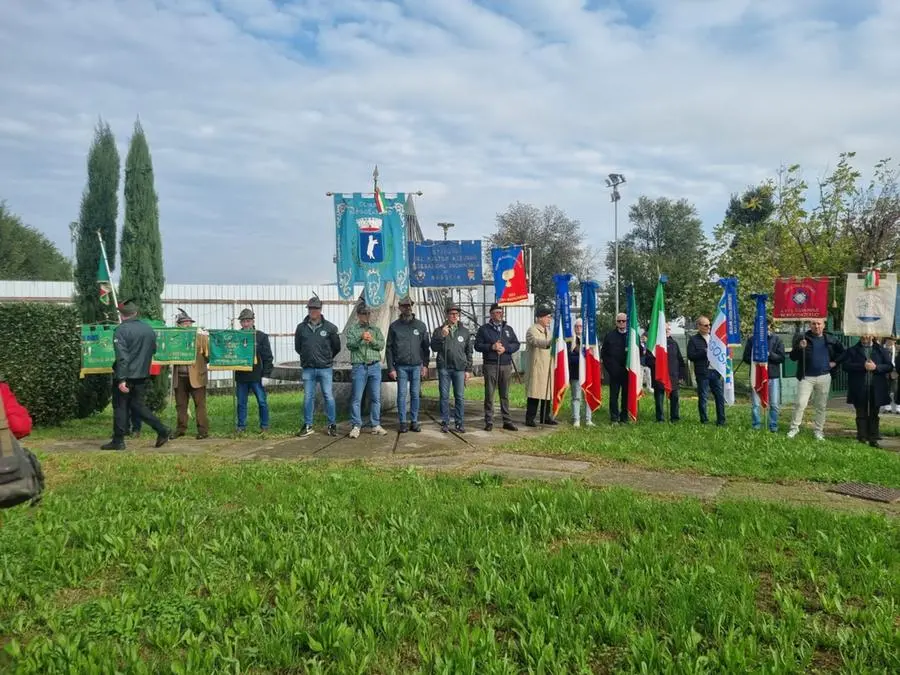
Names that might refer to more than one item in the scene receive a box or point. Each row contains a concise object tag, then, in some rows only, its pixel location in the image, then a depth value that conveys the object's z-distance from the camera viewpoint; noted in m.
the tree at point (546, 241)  44.66
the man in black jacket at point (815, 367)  9.59
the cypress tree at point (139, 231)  14.55
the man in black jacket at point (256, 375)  10.22
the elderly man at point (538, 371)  10.62
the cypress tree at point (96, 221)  13.77
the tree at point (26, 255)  44.25
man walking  8.69
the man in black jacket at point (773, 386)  10.20
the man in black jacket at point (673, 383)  10.95
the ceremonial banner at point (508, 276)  12.05
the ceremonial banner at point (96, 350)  9.83
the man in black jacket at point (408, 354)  9.80
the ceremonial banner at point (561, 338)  10.55
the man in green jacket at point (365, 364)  9.60
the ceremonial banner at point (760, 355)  10.16
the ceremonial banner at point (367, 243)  11.30
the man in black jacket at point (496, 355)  10.21
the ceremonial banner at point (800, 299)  10.30
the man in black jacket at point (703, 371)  10.62
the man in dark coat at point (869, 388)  9.28
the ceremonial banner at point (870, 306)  9.81
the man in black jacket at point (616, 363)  10.86
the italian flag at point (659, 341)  10.73
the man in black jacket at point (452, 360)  10.05
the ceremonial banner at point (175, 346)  9.69
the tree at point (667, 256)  22.73
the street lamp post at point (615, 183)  35.31
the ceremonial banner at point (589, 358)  10.65
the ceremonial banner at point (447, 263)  11.97
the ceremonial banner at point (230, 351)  9.94
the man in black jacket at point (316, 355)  9.66
